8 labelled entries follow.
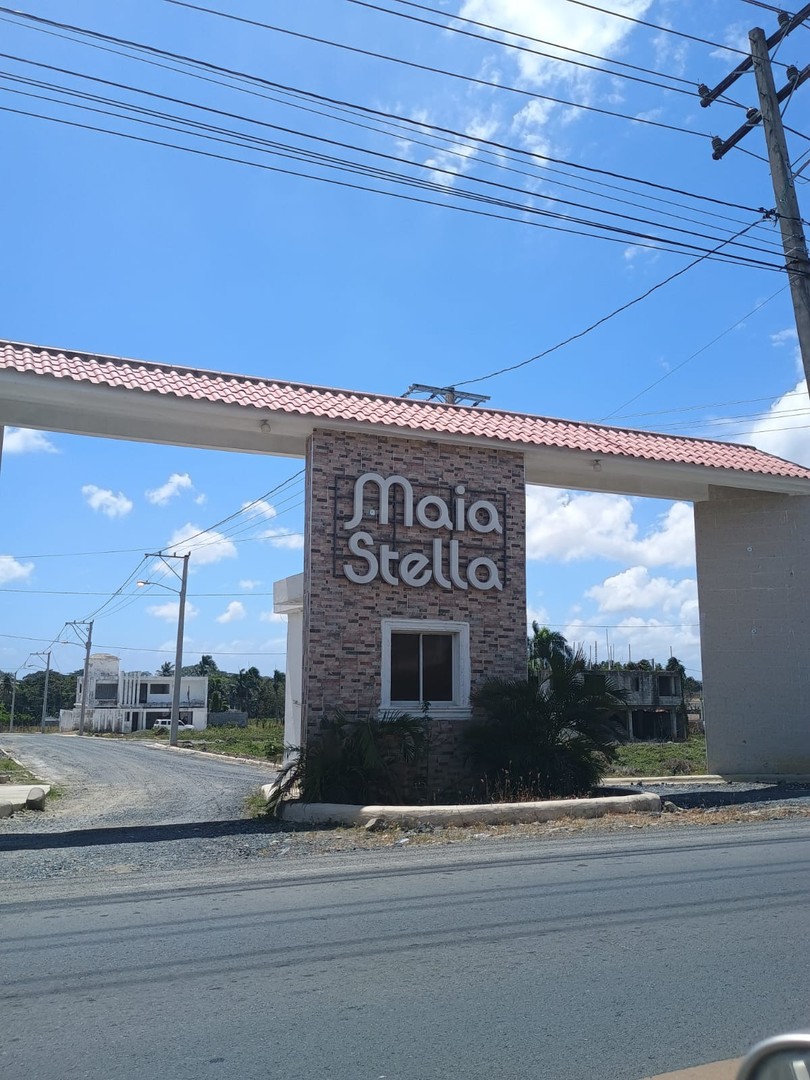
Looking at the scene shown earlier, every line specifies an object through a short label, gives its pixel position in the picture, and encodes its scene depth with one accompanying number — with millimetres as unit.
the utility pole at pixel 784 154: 13734
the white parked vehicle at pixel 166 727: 72788
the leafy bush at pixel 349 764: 13891
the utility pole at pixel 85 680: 72256
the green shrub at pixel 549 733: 14797
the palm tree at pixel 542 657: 15914
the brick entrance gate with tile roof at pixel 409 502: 14898
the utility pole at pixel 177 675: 43894
